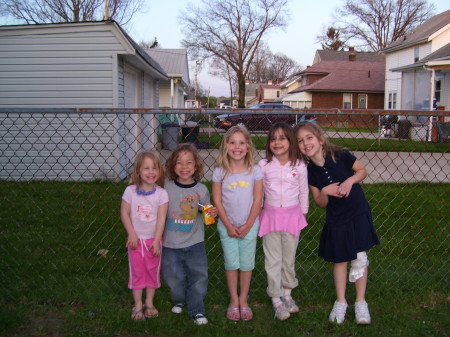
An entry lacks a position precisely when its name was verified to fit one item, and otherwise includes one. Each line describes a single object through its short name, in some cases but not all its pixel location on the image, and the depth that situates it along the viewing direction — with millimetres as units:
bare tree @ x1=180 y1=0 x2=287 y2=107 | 37719
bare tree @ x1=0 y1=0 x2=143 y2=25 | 28484
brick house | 31984
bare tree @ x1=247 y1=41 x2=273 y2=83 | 69375
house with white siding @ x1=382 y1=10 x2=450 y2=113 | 17397
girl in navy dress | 2926
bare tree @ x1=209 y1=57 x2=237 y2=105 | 39272
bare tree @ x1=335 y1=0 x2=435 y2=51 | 40531
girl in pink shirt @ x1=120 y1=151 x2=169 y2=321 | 2883
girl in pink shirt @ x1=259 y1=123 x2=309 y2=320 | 2939
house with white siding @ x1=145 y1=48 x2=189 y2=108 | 18305
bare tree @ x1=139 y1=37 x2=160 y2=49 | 42250
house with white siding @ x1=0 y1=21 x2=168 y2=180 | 8484
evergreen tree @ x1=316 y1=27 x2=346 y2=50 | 53375
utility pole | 16211
